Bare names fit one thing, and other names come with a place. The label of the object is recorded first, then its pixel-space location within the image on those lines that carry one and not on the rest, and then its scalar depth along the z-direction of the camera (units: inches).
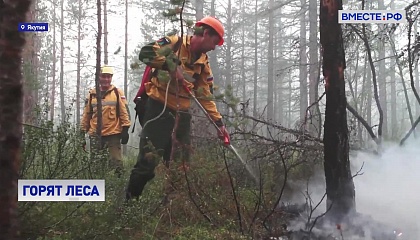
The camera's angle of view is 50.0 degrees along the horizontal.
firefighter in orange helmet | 137.4
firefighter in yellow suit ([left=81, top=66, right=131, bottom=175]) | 208.7
